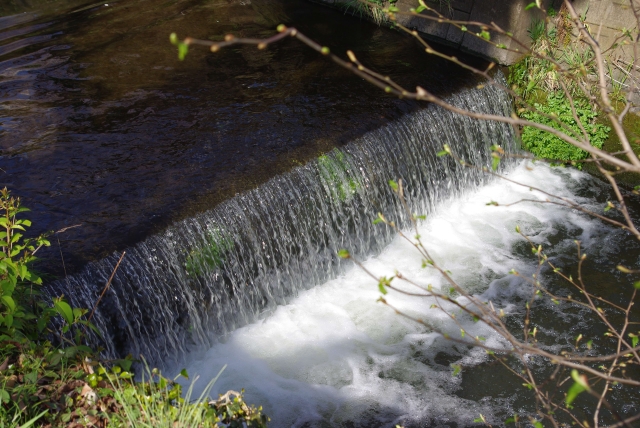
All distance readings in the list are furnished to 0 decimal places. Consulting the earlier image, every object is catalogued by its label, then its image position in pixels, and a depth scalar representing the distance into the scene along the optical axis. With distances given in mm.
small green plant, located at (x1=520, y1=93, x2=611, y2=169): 7602
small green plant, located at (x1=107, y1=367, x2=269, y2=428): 2725
